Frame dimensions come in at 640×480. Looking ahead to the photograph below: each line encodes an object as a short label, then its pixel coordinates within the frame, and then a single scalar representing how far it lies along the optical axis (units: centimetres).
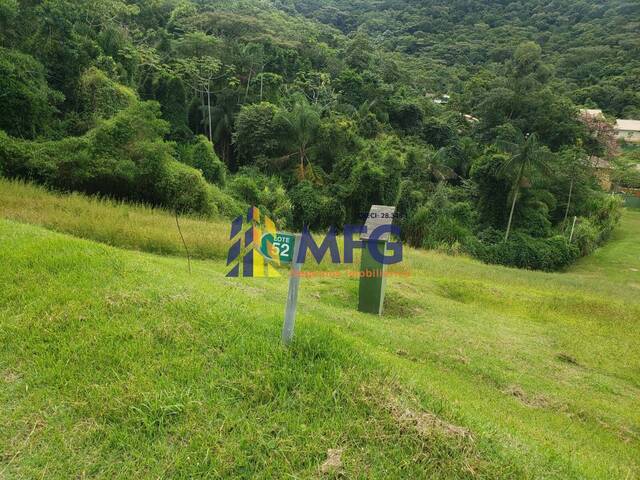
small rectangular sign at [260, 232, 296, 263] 296
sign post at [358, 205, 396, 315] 706
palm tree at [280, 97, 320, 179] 2731
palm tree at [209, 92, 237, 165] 3128
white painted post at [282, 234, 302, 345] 293
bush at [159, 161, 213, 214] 1524
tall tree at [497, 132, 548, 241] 2652
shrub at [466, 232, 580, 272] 2564
